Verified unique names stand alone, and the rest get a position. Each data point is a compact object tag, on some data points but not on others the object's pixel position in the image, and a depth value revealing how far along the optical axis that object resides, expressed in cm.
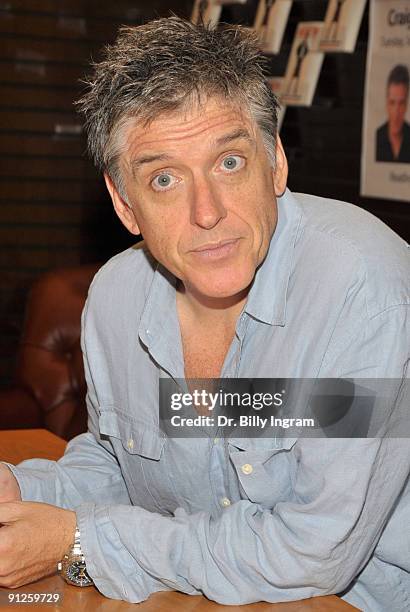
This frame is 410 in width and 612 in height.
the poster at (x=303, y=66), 352
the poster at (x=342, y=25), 328
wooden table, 166
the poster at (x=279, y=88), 372
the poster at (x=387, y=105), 309
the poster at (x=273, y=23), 372
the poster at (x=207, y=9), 417
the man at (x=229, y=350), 170
